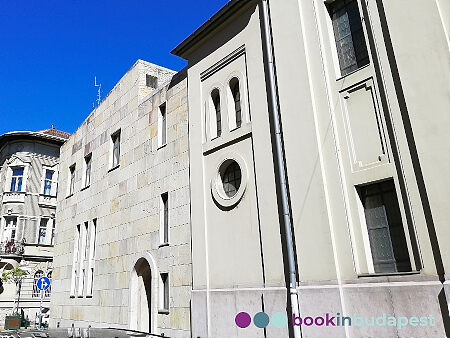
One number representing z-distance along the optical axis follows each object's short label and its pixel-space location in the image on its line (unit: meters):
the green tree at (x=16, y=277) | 26.88
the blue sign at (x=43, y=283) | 16.17
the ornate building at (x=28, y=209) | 29.42
